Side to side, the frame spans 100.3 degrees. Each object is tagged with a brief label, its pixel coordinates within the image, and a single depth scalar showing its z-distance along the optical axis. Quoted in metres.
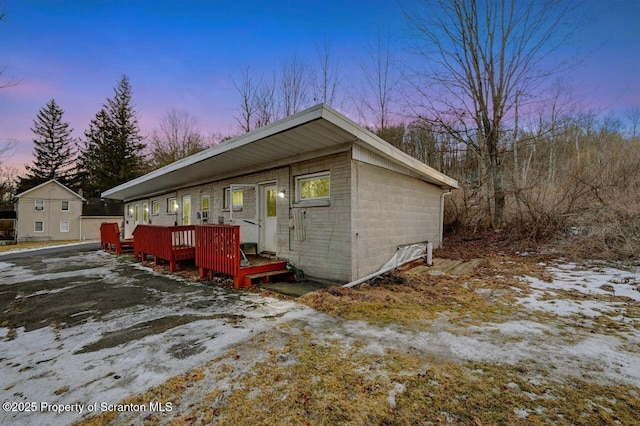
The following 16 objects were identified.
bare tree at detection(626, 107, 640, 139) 14.76
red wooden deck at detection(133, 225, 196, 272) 7.52
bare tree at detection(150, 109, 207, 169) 23.34
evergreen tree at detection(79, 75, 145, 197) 31.81
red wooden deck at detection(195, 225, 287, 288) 5.51
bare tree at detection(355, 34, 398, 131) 15.68
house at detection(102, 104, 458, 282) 5.27
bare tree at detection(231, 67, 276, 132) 16.62
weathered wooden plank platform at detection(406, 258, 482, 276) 6.82
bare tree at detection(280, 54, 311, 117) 15.47
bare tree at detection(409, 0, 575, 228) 11.36
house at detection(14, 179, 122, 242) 26.84
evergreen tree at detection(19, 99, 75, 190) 32.19
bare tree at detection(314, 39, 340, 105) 14.65
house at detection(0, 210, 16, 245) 27.64
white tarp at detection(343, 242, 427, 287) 5.80
